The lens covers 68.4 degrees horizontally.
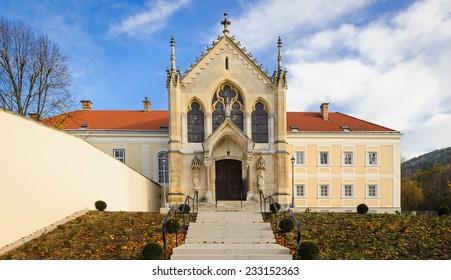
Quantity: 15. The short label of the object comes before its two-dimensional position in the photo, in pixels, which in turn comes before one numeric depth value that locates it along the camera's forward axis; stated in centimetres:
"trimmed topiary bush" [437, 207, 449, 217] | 1898
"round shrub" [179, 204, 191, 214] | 1671
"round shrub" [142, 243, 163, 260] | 980
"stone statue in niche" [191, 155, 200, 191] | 2425
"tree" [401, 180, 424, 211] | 4447
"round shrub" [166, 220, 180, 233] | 1288
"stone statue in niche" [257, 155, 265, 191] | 2420
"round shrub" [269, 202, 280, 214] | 1609
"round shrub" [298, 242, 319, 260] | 1009
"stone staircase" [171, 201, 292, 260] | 1036
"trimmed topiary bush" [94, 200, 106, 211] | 1713
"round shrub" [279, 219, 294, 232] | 1290
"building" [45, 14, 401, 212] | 2423
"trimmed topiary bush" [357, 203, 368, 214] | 1845
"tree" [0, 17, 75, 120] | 2187
